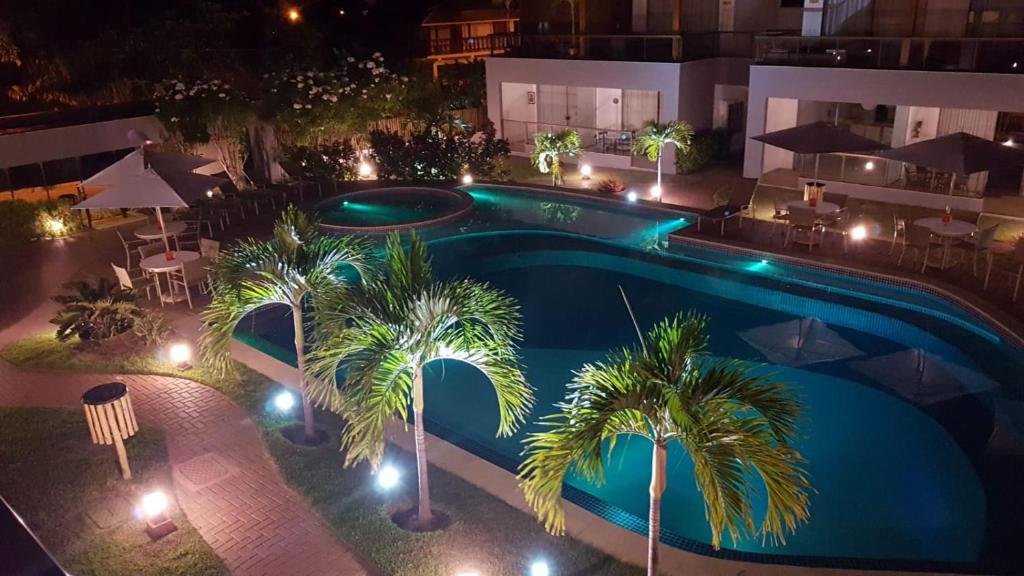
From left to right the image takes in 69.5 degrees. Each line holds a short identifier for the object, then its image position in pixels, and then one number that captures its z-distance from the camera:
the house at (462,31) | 33.62
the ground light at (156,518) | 6.62
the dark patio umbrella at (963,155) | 11.68
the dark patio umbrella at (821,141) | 13.80
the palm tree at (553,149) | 17.38
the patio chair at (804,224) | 13.03
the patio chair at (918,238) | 11.80
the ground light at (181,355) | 9.84
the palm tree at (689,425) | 4.54
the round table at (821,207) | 13.43
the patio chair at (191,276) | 11.91
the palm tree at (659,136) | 15.92
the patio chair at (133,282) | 11.53
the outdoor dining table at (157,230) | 13.32
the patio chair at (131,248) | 12.91
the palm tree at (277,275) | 7.27
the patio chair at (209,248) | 12.32
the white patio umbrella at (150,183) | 11.09
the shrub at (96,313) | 10.45
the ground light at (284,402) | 8.70
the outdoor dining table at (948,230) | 11.96
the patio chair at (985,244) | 11.20
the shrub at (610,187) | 17.65
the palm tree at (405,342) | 5.85
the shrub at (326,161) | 19.23
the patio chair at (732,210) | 14.55
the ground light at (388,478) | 7.22
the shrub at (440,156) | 19.53
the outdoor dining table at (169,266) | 11.71
